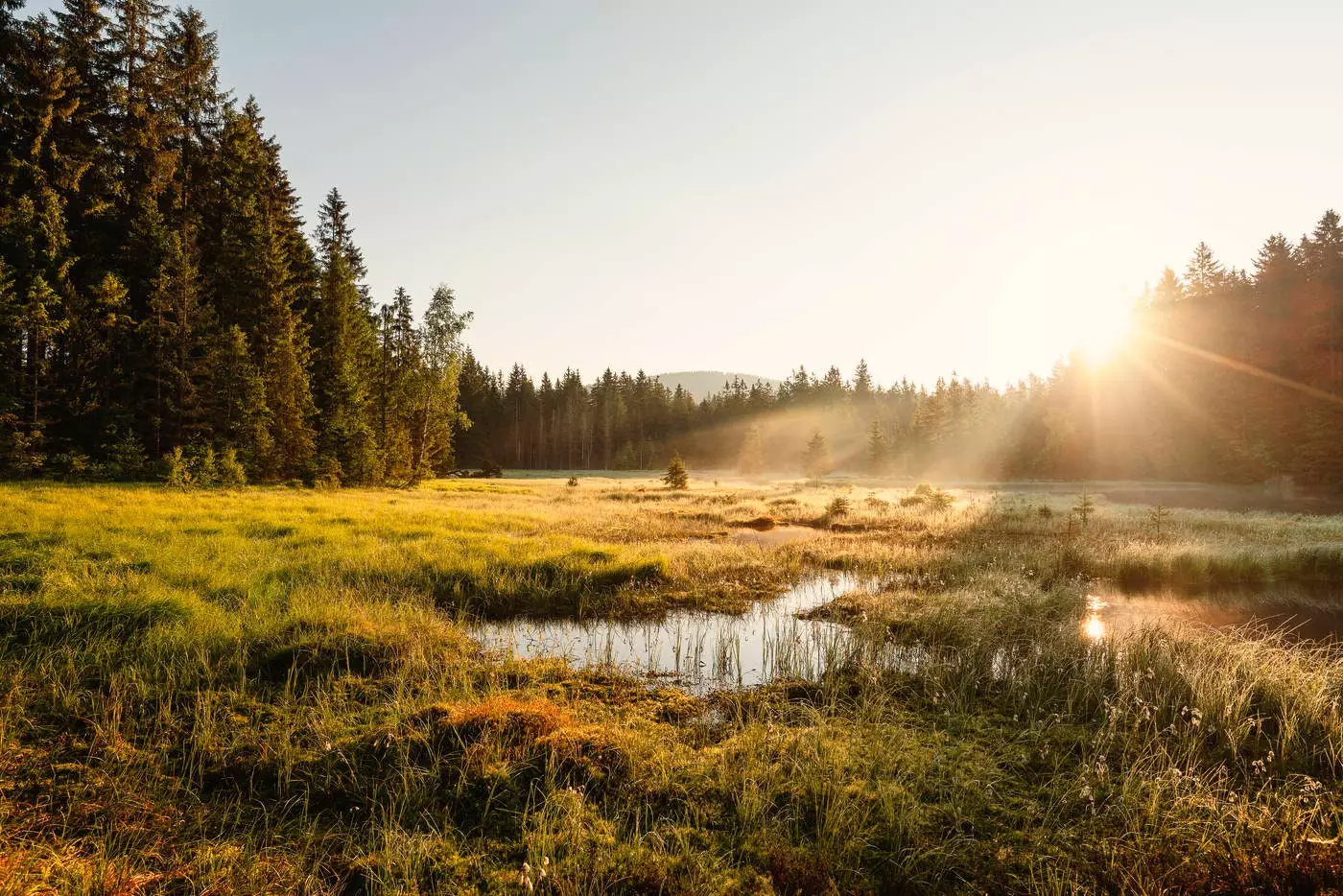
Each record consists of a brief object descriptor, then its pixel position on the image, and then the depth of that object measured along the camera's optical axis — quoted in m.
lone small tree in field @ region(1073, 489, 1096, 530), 22.59
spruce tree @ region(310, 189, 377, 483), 36.41
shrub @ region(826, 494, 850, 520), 27.85
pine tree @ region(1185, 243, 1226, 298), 58.15
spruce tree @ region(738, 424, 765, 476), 87.56
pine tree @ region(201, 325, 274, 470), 29.05
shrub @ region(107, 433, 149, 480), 25.73
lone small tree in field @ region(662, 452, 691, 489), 44.62
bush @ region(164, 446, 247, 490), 24.62
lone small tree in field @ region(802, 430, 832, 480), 79.19
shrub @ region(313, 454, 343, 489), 33.34
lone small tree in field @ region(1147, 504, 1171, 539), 21.79
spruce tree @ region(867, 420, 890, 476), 82.93
